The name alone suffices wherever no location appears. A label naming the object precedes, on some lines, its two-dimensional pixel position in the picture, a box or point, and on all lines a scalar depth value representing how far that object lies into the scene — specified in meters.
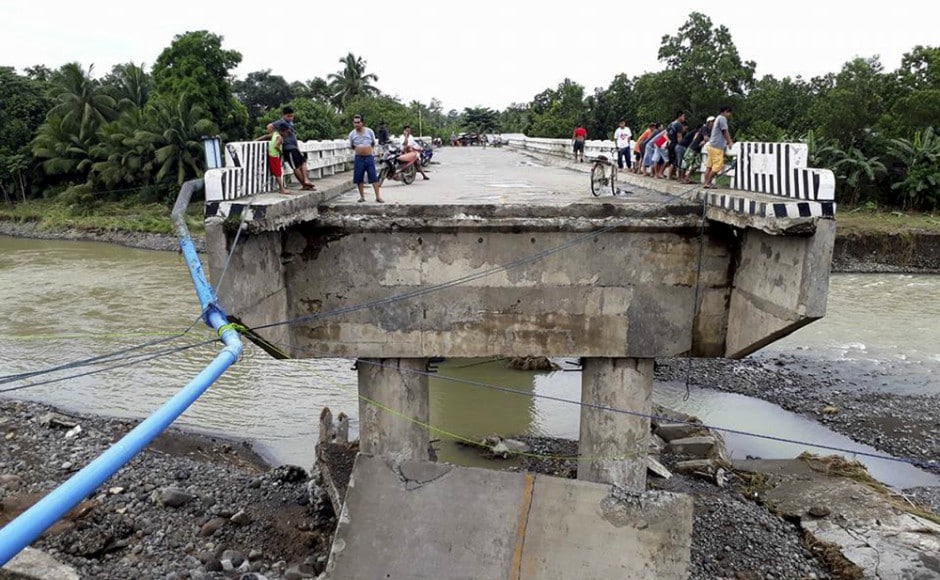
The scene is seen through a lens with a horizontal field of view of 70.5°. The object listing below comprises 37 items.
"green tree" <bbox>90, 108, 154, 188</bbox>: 38.28
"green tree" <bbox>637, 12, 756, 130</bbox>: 35.38
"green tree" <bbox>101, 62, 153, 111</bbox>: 44.38
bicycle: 9.55
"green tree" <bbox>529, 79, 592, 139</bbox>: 43.44
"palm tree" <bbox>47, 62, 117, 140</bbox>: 41.47
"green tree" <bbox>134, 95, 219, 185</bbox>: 36.12
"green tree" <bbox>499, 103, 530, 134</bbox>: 58.04
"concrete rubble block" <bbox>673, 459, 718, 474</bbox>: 10.31
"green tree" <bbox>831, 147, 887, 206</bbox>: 30.67
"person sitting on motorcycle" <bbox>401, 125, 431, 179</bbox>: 14.11
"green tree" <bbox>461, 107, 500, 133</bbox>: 67.94
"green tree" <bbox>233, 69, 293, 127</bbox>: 65.50
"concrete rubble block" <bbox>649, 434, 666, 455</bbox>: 11.09
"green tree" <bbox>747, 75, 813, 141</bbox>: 34.12
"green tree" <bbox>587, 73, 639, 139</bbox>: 45.62
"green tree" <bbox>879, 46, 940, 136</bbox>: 30.28
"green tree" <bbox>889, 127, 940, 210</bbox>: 29.64
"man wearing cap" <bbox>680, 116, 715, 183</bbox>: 9.97
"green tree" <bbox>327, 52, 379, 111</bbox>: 57.38
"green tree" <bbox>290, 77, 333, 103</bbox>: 59.57
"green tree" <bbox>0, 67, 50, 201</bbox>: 43.28
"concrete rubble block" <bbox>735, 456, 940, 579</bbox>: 7.34
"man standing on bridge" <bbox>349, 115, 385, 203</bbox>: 8.70
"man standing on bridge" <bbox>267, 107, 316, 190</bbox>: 8.39
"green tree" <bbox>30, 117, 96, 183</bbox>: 41.50
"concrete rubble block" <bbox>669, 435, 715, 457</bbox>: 11.11
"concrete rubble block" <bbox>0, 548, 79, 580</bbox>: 6.28
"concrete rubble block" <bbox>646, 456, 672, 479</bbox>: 9.91
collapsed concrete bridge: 6.81
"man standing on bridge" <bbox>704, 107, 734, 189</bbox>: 8.40
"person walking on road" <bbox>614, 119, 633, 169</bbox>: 14.05
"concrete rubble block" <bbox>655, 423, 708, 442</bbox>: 11.55
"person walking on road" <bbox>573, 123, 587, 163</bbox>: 18.60
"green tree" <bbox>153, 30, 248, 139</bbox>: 37.50
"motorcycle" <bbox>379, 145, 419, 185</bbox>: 13.23
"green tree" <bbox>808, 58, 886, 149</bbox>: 31.34
